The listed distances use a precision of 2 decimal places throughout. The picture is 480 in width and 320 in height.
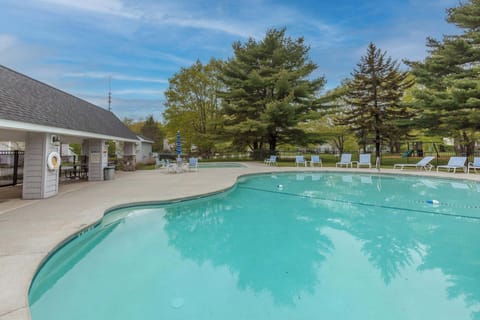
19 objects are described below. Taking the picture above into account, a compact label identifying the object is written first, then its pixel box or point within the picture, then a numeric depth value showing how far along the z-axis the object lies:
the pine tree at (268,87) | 19.75
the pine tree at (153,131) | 41.89
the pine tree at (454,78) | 14.17
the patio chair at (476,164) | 12.07
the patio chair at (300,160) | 16.77
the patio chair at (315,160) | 16.35
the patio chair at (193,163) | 15.31
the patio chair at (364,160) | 15.46
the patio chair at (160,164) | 17.41
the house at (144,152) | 22.64
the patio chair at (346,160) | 16.21
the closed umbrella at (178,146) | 15.21
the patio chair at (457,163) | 12.43
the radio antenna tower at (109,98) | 31.38
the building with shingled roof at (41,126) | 5.77
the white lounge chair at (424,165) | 13.67
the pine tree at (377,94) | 19.11
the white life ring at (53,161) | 6.70
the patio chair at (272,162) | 17.71
